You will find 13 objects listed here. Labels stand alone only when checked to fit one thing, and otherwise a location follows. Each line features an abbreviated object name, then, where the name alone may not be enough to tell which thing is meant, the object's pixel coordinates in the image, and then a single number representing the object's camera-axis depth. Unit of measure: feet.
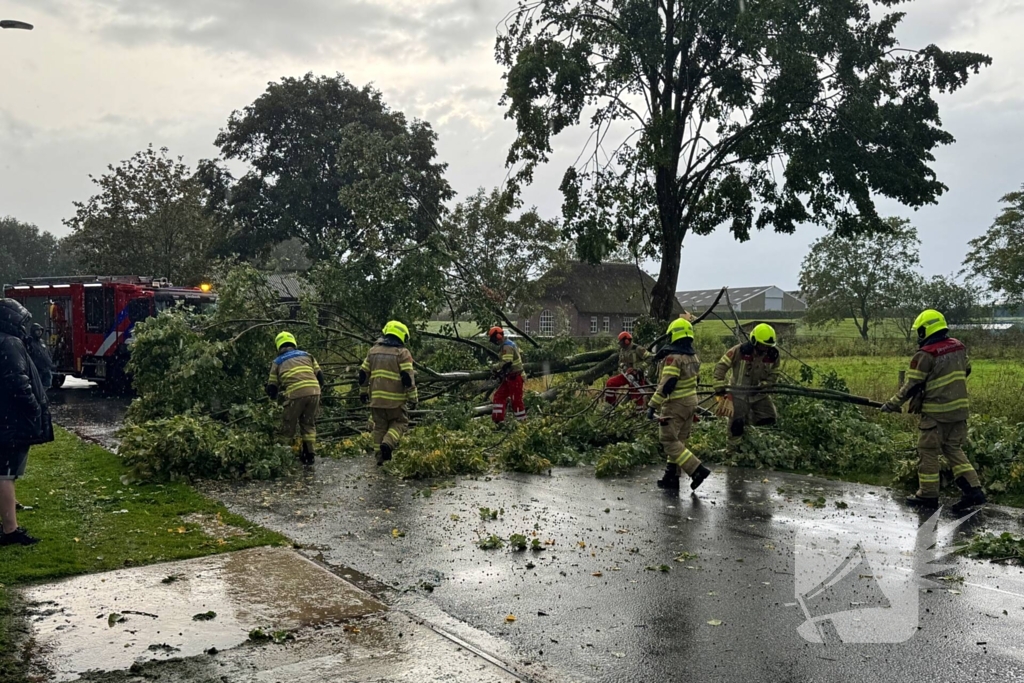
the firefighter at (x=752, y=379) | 34.47
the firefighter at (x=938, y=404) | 26.71
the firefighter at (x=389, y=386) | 34.17
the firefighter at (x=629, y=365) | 48.91
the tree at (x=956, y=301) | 119.65
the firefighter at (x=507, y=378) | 44.45
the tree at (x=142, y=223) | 109.60
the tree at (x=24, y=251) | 244.22
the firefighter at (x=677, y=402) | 30.01
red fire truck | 66.13
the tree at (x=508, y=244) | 109.29
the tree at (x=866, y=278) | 144.05
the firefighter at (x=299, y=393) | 35.47
